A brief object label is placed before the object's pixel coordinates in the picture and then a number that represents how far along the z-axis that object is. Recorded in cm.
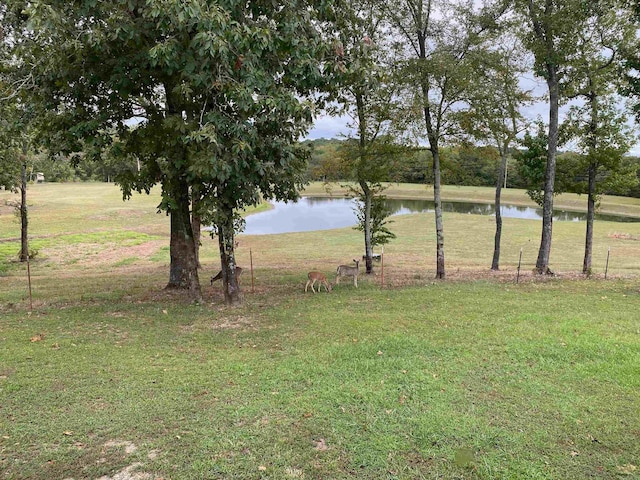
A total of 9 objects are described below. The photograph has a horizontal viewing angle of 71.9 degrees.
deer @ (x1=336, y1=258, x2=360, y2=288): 1398
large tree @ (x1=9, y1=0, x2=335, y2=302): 771
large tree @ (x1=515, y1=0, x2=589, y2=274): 1381
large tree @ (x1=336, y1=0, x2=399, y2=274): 1440
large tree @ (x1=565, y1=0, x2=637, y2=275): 1477
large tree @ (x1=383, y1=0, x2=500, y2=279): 1429
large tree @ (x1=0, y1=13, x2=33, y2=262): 990
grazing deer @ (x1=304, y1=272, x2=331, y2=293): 1300
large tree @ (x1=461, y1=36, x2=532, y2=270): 1506
